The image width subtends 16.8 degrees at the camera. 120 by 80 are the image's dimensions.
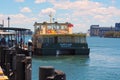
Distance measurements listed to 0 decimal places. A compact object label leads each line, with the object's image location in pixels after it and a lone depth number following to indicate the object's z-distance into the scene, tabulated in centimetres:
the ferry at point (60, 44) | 5763
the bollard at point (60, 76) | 829
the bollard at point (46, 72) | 859
